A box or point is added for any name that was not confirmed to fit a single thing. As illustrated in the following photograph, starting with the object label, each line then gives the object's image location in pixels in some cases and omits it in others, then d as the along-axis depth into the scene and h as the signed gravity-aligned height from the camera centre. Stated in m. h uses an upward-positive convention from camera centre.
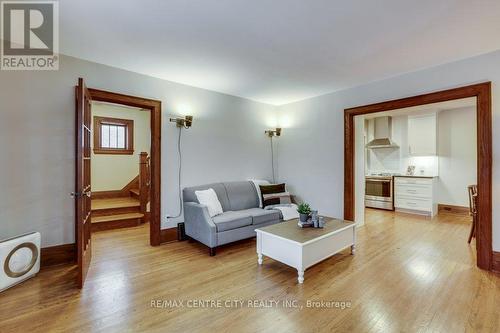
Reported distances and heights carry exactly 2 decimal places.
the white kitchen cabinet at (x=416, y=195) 5.28 -0.64
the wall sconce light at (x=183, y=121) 3.77 +0.75
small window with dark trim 5.61 +0.81
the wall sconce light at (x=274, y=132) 5.14 +0.78
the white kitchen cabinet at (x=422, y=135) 5.59 +0.79
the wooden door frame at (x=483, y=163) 2.74 +0.04
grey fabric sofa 3.22 -0.71
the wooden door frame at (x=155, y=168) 3.54 +0.00
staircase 4.38 -0.82
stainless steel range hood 6.15 +0.88
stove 5.89 -0.59
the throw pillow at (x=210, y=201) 3.51 -0.49
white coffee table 2.48 -0.86
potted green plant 3.02 -0.57
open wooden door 2.32 -0.19
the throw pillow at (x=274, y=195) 4.21 -0.49
